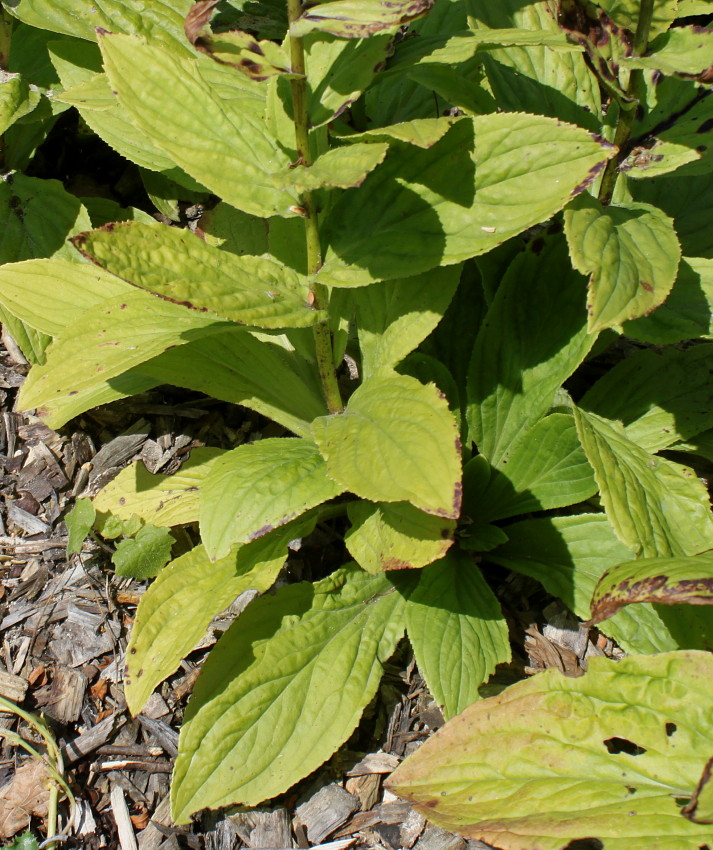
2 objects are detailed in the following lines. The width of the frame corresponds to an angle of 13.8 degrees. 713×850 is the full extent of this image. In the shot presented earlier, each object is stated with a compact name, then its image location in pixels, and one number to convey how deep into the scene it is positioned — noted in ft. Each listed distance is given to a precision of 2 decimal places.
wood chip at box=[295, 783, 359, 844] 5.33
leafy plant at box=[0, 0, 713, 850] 5.03
